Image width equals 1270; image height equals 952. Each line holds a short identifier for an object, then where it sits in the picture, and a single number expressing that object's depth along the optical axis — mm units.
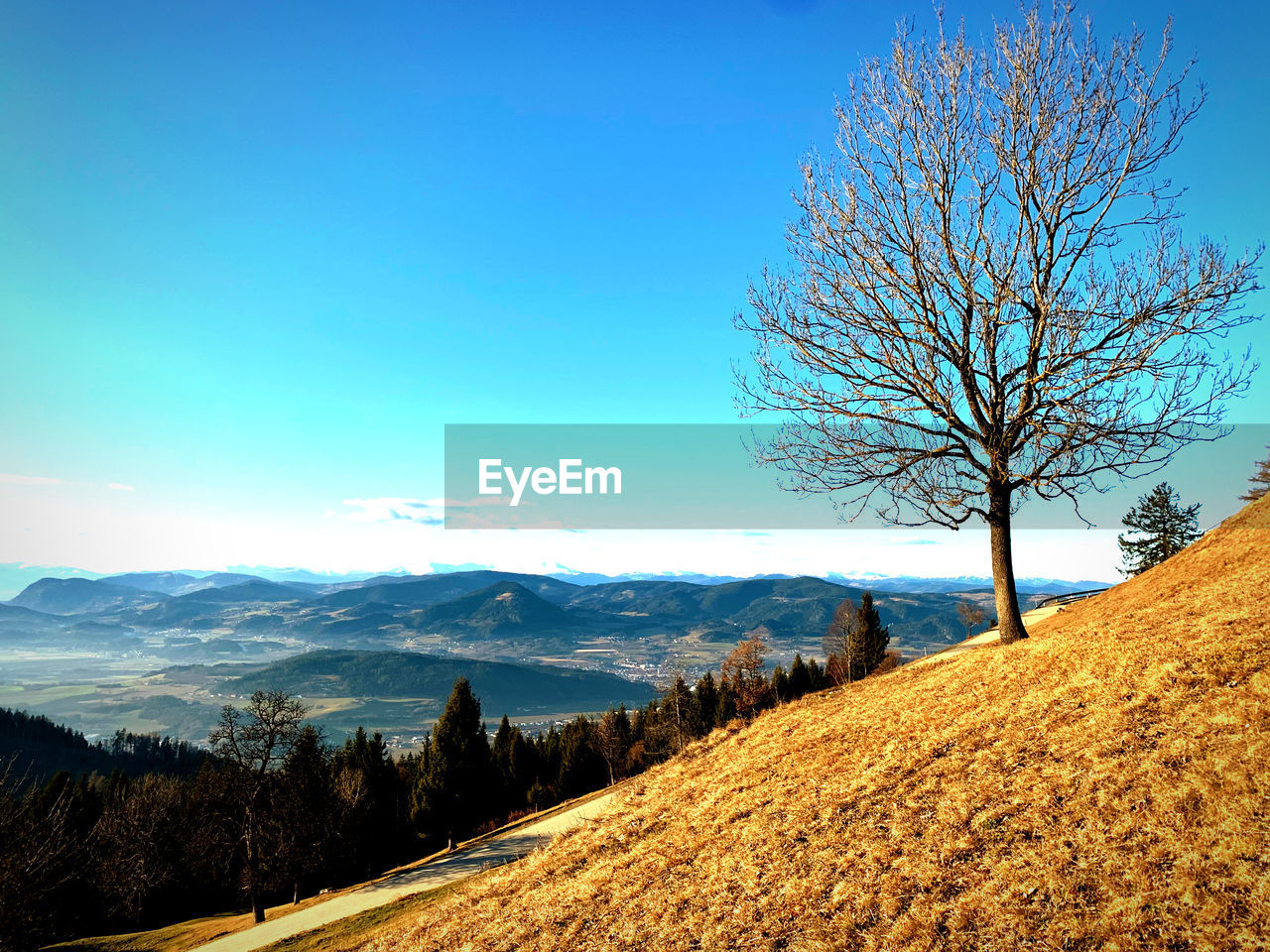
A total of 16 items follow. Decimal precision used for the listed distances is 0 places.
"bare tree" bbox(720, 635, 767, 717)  64062
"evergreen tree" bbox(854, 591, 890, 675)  56062
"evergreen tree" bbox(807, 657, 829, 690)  71750
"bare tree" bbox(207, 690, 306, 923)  28391
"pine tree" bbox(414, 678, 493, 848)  48250
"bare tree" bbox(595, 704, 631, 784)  66312
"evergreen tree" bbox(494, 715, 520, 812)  62156
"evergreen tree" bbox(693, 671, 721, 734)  73312
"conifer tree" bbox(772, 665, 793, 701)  70438
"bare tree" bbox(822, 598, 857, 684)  53750
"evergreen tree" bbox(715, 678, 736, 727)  70875
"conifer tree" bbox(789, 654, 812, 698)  71538
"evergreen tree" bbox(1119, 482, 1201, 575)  53719
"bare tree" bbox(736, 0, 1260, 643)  13484
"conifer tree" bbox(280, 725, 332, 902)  29422
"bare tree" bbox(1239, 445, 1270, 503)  50506
